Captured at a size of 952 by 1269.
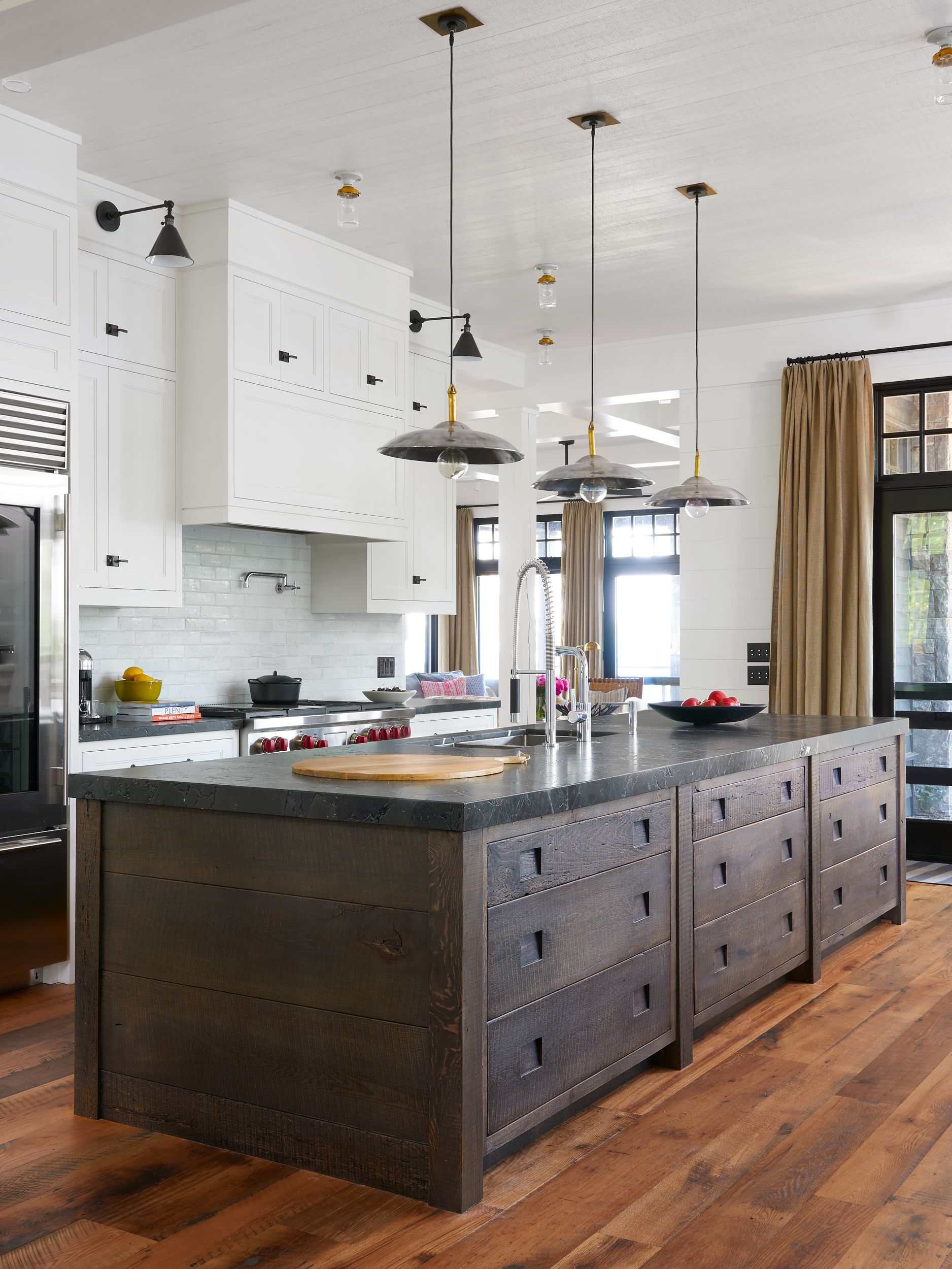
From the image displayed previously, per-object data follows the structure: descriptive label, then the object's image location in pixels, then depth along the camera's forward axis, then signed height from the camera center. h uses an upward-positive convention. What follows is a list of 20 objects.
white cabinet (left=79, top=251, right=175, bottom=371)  4.56 +1.26
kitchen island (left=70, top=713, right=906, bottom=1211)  2.34 -0.69
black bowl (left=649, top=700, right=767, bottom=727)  4.26 -0.28
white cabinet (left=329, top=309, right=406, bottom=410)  5.38 +1.26
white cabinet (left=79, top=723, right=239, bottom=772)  4.23 -0.43
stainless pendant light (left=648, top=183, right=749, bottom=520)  4.59 +0.54
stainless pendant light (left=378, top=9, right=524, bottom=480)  3.39 +0.55
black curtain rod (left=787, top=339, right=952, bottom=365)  6.19 +1.50
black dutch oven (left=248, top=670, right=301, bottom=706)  5.22 -0.24
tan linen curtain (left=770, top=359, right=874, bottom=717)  6.25 +0.48
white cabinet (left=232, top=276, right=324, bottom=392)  4.88 +1.25
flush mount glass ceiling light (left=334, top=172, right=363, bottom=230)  4.53 +1.64
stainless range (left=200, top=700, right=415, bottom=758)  4.79 -0.38
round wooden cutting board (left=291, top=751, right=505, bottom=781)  2.65 -0.30
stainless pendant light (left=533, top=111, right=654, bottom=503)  4.21 +0.55
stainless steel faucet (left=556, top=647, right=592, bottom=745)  3.52 -0.21
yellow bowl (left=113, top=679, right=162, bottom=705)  4.75 -0.23
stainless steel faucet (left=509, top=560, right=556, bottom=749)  3.21 -0.09
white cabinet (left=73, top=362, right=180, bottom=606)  4.55 +0.56
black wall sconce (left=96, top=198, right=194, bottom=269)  4.06 +1.30
